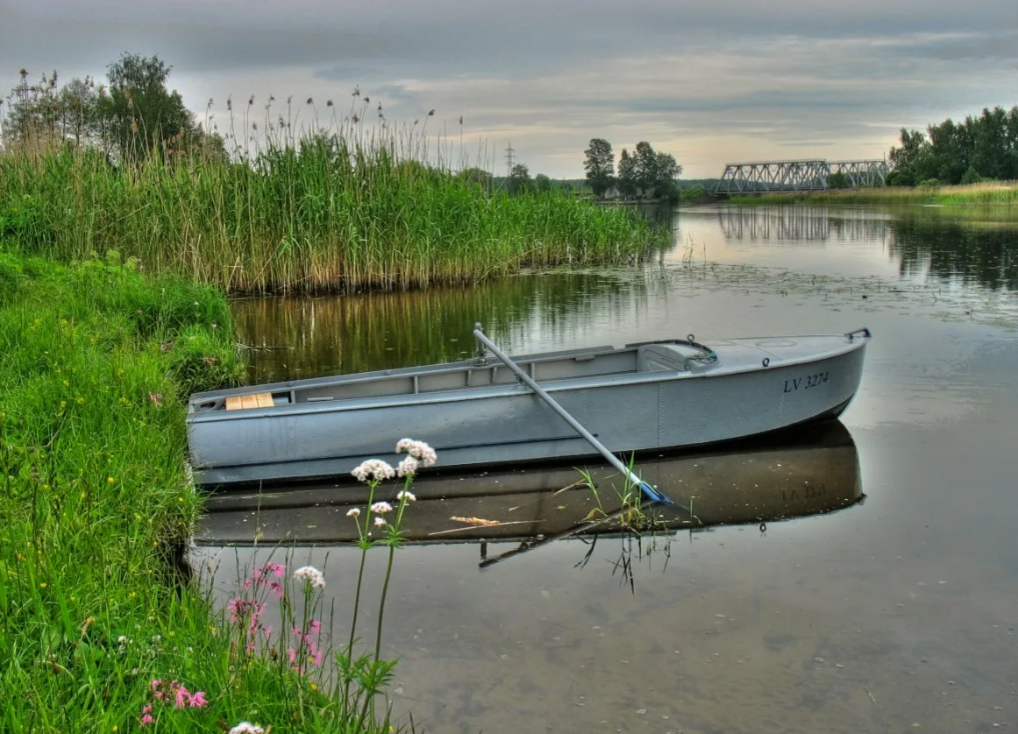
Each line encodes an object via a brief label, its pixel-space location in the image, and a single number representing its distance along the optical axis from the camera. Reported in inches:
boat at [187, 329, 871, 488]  245.8
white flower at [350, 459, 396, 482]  107.8
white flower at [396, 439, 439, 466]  109.3
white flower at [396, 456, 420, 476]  107.7
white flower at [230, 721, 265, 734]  80.0
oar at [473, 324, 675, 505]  233.3
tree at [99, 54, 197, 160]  1774.1
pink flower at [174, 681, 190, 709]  95.3
